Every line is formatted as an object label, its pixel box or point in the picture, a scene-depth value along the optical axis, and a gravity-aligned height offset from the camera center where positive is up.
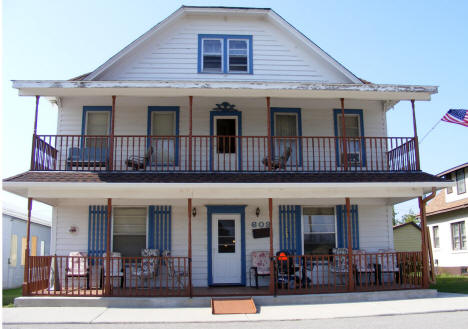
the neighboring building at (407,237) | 23.31 +0.42
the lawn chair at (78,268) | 11.79 -0.48
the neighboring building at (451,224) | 21.98 +0.99
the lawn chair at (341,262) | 12.60 -0.40
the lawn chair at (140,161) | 12.95 +2.30
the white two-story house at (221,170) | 12.00 +2.00
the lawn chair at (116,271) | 12.23 -0.55
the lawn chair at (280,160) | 13.05 +2.32
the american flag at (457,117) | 13.97 +3.60
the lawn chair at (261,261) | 13.40 -0.37
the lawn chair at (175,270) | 12.97 -0.58
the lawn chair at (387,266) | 12.30 -0.51
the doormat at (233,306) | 10.34 -1.23
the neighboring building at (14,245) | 18.98 +0.15
